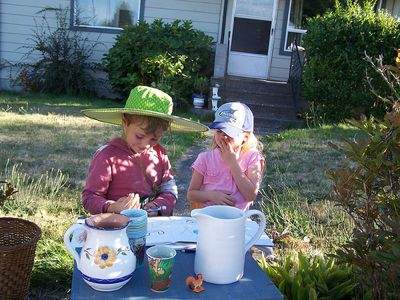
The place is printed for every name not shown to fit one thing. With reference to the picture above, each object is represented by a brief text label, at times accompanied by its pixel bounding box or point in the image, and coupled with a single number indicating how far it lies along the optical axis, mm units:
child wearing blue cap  2885
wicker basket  2477
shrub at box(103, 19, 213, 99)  9836
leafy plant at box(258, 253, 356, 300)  2385
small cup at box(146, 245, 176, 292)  1599
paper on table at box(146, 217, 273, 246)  2035
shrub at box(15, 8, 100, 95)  10773
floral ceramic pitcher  1545
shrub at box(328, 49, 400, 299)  1962
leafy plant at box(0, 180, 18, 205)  2914
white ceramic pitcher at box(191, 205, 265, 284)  1674
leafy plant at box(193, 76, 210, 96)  10070
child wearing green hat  2543
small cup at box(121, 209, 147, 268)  1758
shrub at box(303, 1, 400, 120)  8688
